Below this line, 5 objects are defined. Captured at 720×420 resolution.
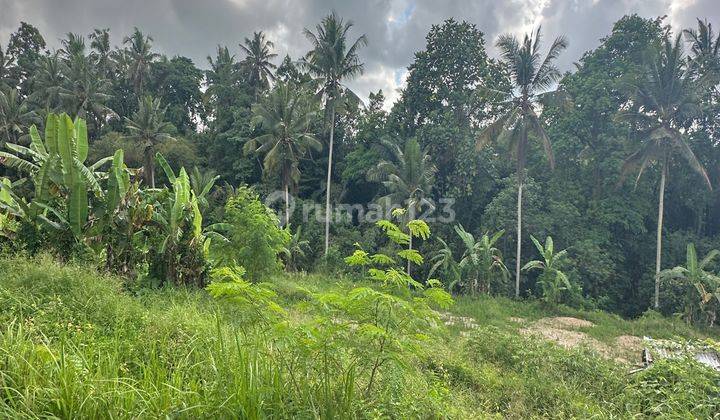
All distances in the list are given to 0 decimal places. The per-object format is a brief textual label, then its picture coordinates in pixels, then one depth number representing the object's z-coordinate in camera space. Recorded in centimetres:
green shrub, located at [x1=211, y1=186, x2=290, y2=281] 998
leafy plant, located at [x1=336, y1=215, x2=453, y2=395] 279
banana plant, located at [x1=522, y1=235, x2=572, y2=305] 1370
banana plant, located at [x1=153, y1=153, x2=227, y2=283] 809
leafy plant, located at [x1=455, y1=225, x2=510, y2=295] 1526
